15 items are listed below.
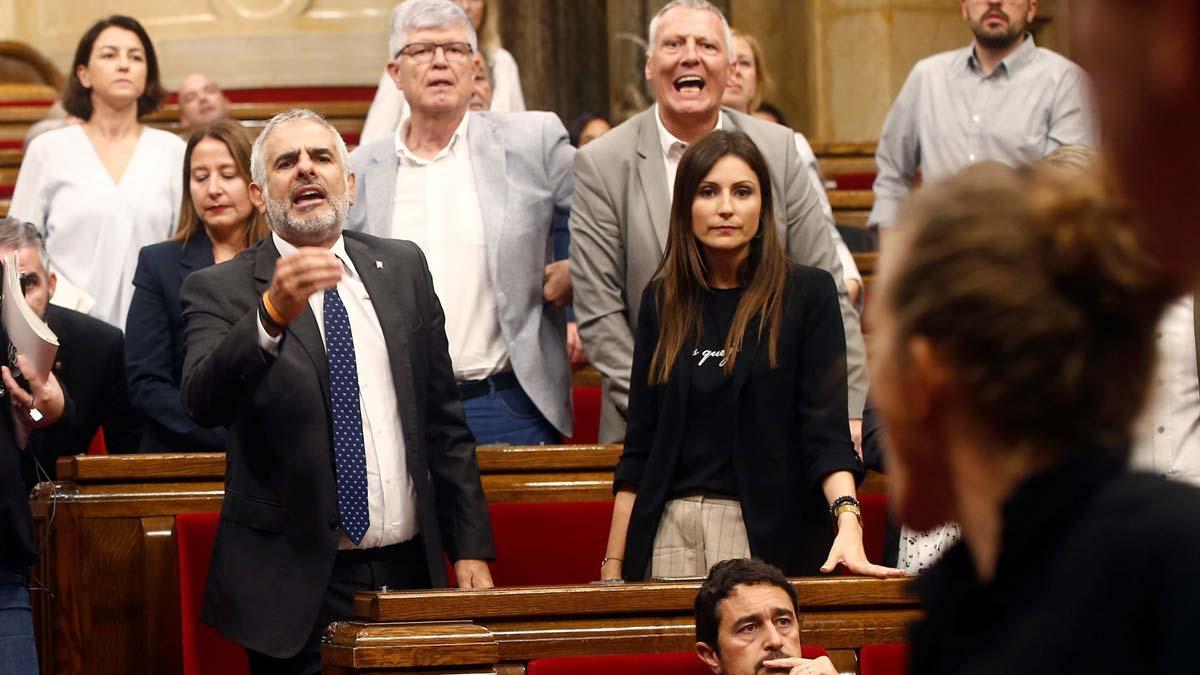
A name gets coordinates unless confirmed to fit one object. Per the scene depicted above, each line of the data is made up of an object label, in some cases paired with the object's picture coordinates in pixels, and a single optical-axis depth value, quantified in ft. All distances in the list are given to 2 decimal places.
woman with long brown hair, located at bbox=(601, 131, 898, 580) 19.79
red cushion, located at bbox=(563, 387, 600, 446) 31.37
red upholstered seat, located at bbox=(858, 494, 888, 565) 23.57
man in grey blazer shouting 24.50
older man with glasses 25.84
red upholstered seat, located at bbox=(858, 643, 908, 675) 18.44
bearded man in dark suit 18.45
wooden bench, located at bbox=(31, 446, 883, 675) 22.48
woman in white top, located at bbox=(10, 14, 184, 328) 30.09
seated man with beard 17.34
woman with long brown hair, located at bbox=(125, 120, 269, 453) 24.50
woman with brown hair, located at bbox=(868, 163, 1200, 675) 6.07
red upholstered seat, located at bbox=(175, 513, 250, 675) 21.21
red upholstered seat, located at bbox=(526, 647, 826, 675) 17.47
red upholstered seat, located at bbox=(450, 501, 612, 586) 23.31
